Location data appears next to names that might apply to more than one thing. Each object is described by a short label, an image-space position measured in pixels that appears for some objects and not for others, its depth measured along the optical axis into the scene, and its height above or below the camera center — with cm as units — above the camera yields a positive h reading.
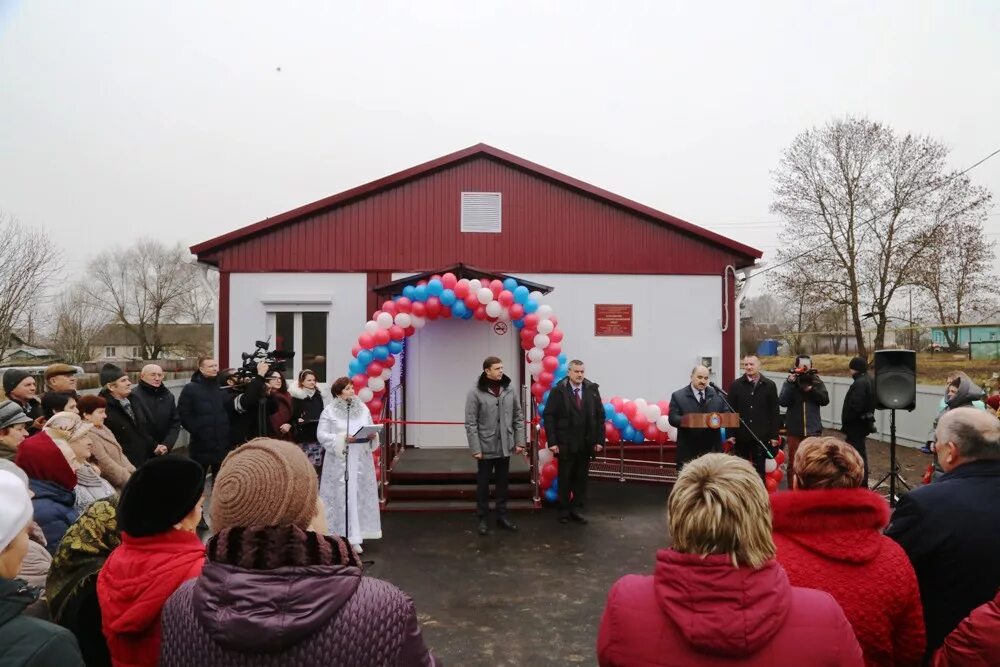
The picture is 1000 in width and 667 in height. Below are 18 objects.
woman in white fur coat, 619 -129
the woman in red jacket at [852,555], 205 -72
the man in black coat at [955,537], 227 -73
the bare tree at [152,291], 3903 +346
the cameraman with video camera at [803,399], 838 -77
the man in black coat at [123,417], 578 -71
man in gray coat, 699 -99
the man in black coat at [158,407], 639 -68
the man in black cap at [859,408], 827 -88
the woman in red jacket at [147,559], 188 -68
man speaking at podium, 743 -80
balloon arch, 844 +29
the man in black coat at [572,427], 730 -100
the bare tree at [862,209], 2116 +472
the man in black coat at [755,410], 789 -87
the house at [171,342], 3638 +3
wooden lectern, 723 -91
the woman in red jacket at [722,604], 153 -67
